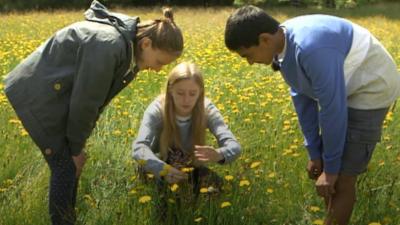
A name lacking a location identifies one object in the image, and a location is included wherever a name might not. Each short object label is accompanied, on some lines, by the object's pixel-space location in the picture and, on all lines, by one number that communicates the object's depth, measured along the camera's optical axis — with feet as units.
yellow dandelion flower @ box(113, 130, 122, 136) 12.15
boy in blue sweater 7.59
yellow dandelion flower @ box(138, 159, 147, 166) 8.92
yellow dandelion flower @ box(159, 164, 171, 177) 8.87
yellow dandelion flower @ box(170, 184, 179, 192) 8.45
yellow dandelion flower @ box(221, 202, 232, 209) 8.33
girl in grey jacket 7.99
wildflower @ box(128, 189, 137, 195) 9.12
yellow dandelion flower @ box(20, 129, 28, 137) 12.11
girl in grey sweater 10.26
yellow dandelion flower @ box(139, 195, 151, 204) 8.43
